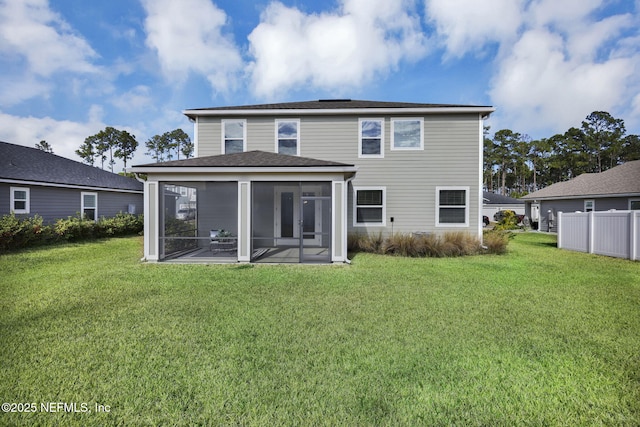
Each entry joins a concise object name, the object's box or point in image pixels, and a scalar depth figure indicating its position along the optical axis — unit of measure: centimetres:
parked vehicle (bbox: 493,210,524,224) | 3020
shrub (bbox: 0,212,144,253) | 1077
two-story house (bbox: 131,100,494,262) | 1180
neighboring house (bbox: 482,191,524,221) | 3297
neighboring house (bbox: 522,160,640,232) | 1593
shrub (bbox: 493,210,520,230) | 1572
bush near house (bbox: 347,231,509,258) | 1017
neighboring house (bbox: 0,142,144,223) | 1269
